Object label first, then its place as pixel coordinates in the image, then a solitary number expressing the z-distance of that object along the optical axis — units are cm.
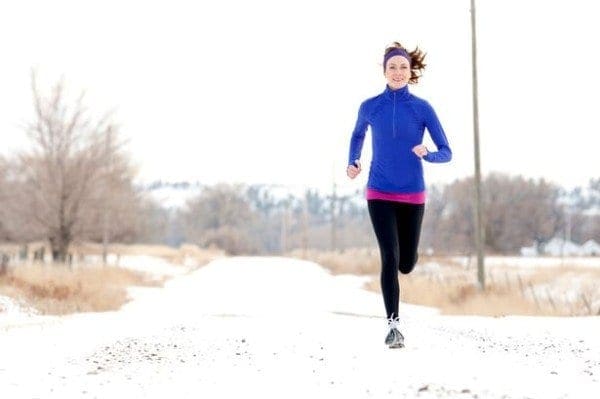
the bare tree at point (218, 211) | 10650
